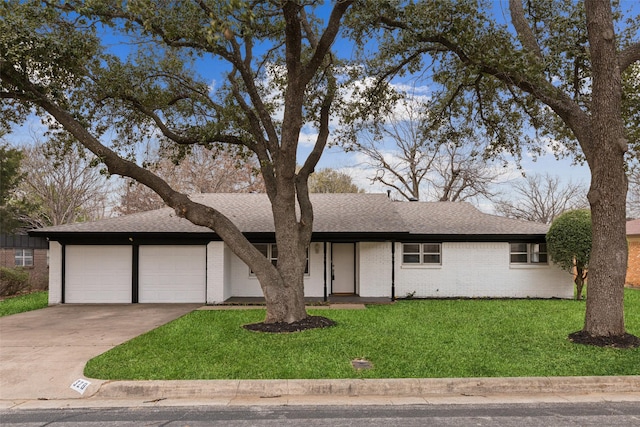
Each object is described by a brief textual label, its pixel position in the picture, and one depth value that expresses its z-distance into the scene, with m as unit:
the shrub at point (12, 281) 19.28
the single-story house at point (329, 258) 15.43
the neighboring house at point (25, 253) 26.50
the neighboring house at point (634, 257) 22.47
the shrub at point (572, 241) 15.18
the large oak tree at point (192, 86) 9.32
